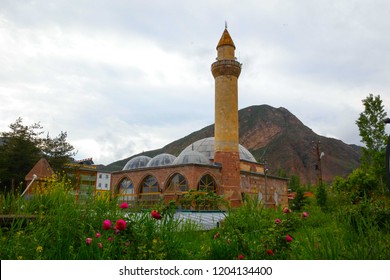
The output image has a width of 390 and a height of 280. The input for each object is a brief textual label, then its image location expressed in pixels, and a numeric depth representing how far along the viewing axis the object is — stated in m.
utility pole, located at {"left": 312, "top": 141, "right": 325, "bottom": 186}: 24.48
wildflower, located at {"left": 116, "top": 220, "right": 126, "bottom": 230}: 3.81
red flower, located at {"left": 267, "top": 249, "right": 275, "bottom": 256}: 4.23
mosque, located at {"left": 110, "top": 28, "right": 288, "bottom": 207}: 28.20
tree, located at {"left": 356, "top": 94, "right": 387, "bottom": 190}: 22.70
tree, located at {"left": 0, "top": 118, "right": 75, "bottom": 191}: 19.31
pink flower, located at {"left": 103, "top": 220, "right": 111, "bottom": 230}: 3.84
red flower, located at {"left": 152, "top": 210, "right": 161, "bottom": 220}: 4.33
